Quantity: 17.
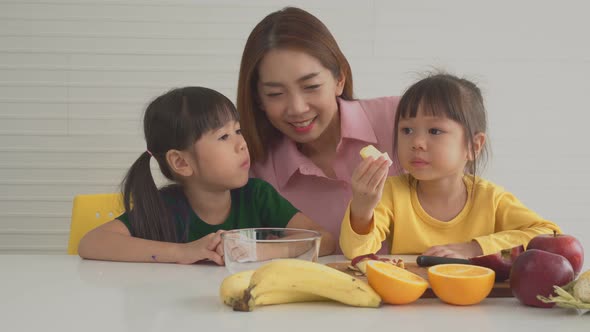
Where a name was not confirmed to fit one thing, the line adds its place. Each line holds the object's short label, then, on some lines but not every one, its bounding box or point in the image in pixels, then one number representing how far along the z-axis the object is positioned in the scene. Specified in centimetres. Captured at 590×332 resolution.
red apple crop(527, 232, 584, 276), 136
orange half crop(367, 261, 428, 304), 121
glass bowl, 144
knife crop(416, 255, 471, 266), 146
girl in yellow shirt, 192
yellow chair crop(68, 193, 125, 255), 230
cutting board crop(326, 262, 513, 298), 131
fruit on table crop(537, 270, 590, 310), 115
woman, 222
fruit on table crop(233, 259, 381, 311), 120
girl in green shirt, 199
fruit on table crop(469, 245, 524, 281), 137
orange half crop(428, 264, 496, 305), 122
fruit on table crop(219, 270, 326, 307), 122
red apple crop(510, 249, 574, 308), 121
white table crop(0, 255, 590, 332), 112
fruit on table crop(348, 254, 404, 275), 139
